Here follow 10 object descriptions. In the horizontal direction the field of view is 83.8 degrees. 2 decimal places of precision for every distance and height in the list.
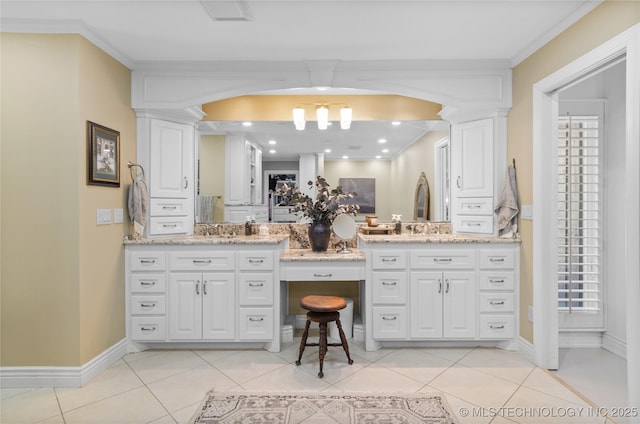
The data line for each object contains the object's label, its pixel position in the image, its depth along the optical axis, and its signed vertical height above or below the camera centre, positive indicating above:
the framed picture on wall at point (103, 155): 2.63 +0.42
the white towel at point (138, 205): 3.06 +0.04
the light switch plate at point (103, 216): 2.73 -0.05
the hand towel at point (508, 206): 3.04 +0.04
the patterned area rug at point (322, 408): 2.10 -1.23
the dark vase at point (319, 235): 3.32 -0.24
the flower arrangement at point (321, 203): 3.34 +0.07
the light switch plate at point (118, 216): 2.93 -0.05
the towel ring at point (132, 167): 3.11 +0.37
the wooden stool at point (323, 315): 2.71 -0.82
